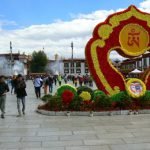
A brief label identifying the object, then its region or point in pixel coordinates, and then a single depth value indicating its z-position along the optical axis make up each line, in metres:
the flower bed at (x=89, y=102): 9.52
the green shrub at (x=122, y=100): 9.64
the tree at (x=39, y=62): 61.08
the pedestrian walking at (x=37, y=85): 15.60
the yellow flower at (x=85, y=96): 9.70
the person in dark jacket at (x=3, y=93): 9.32
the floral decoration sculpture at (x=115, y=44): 10.94
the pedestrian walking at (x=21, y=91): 9.70
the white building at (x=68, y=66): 70.39
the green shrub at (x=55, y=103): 9.61
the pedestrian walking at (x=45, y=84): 18.27
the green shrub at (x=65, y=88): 9.88
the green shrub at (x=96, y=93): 9.84
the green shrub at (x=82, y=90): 10.02
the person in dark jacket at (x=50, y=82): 19.10
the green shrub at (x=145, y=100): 9.88
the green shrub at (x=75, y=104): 9.47
